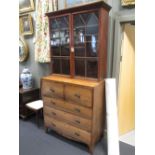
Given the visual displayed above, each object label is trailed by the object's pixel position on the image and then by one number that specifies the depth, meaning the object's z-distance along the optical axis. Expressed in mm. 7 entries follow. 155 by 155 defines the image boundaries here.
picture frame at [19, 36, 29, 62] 3613
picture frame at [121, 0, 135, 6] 2151
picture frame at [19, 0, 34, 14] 3311
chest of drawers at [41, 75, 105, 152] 2256
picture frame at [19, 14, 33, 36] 3438
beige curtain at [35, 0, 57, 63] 2951
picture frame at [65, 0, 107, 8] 2554
